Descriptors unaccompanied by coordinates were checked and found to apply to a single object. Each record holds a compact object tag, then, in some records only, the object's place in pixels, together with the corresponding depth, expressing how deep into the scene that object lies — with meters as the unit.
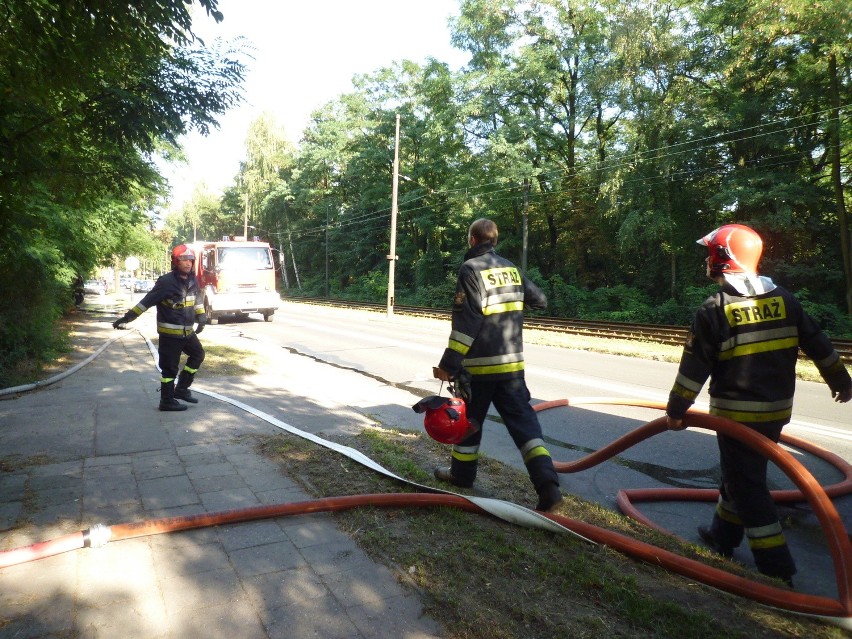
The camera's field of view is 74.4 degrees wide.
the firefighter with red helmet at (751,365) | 2.92
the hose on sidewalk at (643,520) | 2.46
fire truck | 19.34
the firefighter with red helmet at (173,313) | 6.02
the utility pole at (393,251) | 23.98
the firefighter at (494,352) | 3.61
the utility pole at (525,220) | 25.50
